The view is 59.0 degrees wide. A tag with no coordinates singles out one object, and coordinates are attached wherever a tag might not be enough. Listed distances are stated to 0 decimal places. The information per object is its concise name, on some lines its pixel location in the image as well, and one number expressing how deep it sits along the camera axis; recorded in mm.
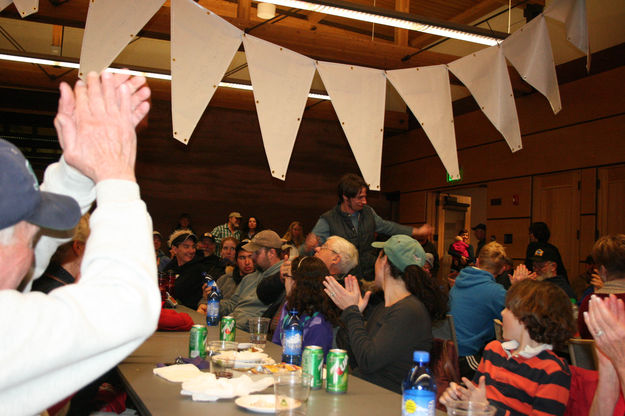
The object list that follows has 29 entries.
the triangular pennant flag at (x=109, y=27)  3420
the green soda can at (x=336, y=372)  1750
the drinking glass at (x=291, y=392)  1502
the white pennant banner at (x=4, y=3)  3502
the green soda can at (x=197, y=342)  2215
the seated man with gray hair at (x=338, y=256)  3422
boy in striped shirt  1789
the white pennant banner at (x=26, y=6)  3398
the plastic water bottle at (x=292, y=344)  2090
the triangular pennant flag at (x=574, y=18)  4773
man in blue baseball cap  702
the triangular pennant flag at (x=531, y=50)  4598
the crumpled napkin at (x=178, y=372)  1871
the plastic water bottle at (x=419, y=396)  1435
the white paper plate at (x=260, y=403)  1517
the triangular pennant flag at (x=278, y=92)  3939
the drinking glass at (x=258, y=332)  2502
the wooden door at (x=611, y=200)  6105
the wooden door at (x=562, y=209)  6629
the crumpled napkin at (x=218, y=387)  1634
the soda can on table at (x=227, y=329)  2531
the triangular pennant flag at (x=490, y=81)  4531
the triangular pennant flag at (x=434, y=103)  4398
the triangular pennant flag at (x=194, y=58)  3605
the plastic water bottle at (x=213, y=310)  3317
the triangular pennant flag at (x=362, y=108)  4207
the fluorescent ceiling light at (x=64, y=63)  6957
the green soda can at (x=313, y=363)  1761
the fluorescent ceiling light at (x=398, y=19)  4527
